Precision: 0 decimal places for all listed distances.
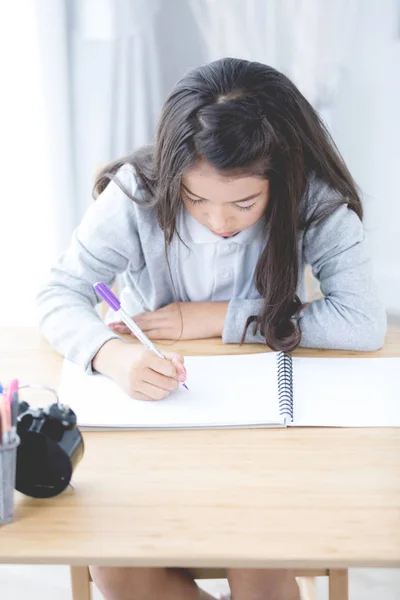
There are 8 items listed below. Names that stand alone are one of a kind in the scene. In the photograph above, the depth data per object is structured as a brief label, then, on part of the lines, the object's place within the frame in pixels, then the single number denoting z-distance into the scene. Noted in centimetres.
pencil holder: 120
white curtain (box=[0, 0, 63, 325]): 227
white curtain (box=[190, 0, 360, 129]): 249
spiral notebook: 139
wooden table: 118
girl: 149
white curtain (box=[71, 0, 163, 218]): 239
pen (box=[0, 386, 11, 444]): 118
